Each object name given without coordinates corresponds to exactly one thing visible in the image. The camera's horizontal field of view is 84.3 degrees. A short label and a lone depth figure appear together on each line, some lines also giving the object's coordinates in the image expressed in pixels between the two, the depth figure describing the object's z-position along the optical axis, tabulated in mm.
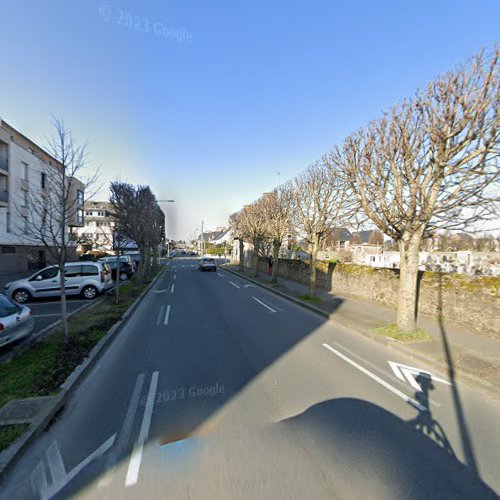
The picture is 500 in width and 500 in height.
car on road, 29547
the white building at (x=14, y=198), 23078
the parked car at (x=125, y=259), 21312
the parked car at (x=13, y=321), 5543
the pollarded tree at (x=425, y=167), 5715
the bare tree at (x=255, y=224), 20400
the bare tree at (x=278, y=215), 16766
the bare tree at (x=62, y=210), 6234
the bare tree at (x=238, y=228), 26234
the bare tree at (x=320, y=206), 11969
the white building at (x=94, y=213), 60881
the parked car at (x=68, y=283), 11703
